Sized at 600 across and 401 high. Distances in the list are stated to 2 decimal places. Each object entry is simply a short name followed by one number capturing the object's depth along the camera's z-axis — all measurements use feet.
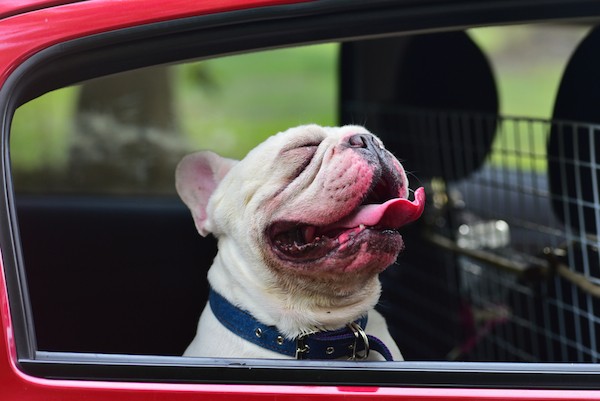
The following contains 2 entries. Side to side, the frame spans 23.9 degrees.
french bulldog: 4.06
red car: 3.66
